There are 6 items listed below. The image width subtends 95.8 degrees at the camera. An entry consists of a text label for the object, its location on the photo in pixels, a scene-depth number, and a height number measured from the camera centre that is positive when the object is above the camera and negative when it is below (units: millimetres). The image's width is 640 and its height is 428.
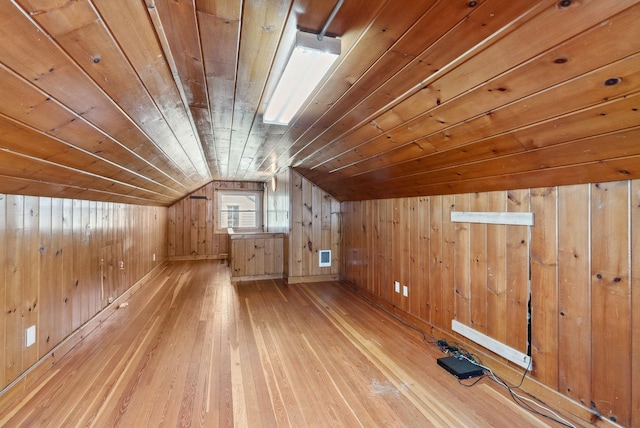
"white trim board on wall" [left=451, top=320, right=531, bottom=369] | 1945 -961
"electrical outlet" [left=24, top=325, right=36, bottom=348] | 1976 -820
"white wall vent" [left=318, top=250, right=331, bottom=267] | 4953 -709
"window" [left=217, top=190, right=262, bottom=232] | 7547 +190
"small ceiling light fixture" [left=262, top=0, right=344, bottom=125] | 1169 +706
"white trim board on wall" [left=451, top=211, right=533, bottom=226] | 1950 -15
